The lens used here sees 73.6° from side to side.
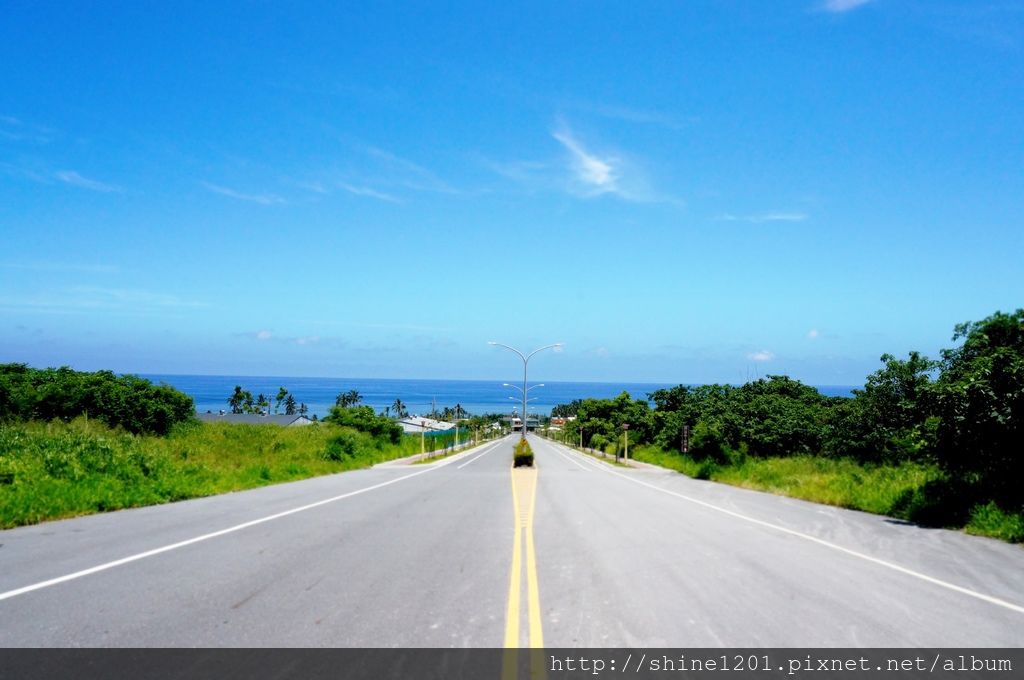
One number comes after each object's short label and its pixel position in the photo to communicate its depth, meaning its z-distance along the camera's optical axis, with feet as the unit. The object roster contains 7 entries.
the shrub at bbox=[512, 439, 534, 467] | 136.72
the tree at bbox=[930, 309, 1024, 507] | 43.11
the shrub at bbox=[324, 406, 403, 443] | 187.11
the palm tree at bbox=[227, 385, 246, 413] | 526.82
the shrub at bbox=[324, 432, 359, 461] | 126.11
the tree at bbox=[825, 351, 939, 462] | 80.79
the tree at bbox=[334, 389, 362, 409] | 597.44
